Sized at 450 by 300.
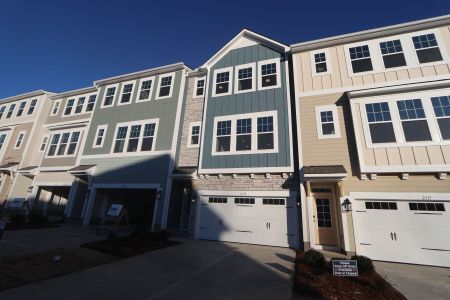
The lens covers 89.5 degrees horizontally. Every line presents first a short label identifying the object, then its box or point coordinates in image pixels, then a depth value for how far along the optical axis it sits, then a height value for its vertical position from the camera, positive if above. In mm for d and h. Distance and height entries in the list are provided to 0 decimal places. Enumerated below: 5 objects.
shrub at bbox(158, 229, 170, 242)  11062 -772
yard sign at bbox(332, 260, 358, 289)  5461 -917
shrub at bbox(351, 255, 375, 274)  6886 -1056
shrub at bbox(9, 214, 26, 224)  13731 -395
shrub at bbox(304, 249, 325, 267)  7502 -1019
